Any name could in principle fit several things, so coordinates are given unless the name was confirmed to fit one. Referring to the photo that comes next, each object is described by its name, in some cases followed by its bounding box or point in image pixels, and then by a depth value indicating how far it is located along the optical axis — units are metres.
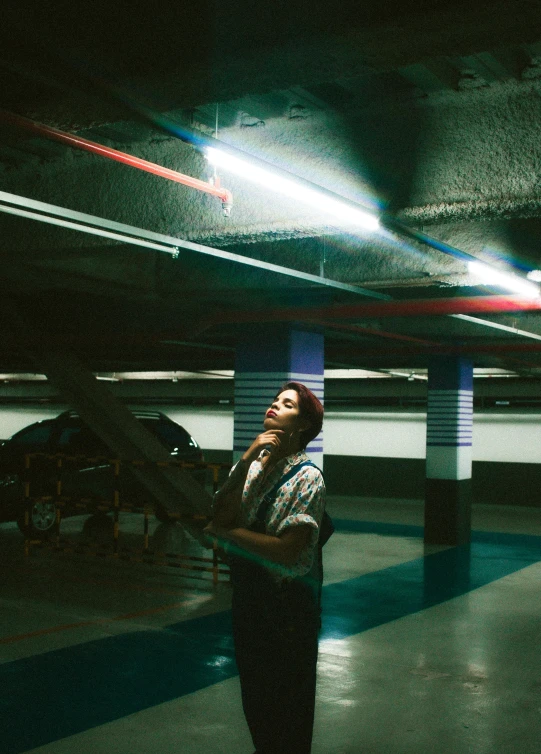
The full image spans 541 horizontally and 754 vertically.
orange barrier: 10.24
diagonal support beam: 10.96
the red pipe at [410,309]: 8.25
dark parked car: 13.08
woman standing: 3.21
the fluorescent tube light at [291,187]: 3.75
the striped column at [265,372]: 10.51
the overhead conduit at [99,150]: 3.23
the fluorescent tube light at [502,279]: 6.50
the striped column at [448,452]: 14.38
